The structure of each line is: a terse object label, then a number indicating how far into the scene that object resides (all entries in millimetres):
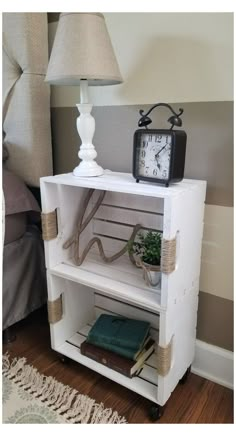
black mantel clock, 1001
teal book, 1239
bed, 1390
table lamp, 1017
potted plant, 1102
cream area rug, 1128
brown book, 1194
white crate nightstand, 1036
